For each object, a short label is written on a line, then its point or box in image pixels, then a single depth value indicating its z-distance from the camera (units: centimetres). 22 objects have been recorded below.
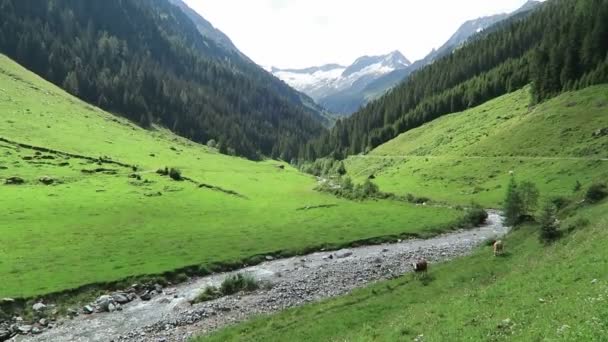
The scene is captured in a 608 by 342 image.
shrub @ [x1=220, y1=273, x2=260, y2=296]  4400
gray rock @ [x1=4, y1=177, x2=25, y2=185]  8006
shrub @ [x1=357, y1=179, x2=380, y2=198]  10388
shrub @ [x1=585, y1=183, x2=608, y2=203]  4809
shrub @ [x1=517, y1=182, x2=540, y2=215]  6178
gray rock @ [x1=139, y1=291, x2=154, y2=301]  4266
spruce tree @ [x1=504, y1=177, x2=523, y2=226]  5700
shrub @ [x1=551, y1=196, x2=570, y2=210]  5793
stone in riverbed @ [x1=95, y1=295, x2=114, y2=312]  3978
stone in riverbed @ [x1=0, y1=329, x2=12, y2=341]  3359
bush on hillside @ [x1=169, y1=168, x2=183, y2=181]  10349
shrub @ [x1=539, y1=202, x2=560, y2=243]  3716
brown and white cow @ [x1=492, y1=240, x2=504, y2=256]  4134
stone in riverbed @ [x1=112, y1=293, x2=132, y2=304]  4122
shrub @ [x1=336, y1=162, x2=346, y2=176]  16600
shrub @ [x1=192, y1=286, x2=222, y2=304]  4175
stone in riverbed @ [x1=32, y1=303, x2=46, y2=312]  3762
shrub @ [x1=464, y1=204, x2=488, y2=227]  7430
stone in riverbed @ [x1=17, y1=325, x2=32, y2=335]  3462
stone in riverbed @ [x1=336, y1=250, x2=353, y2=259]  5784
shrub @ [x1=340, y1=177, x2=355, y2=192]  10858
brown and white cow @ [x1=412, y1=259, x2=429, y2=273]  4059
